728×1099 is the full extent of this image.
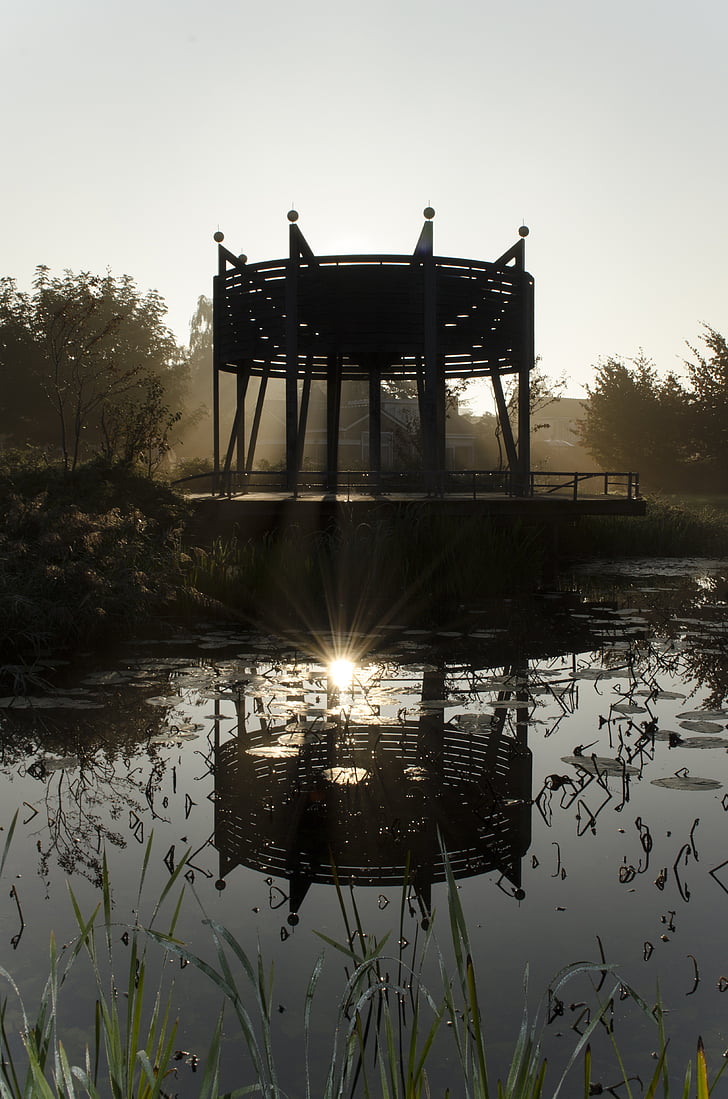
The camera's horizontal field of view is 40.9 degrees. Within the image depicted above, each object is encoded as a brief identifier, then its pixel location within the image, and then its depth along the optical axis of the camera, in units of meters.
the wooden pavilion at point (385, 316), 18.45
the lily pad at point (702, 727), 6.23
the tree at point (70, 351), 47.94
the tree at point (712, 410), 44.34
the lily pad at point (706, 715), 6.54
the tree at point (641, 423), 46.56
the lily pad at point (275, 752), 5.70
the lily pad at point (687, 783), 5.07
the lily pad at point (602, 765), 5.40
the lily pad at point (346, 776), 5.24
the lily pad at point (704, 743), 5.86
